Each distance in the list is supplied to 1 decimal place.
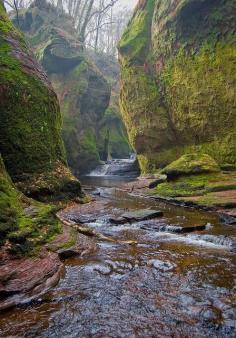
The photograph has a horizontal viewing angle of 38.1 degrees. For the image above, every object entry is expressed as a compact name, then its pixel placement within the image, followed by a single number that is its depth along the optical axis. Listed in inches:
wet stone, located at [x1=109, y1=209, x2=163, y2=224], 404.2
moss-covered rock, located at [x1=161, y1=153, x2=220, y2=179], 614.5
